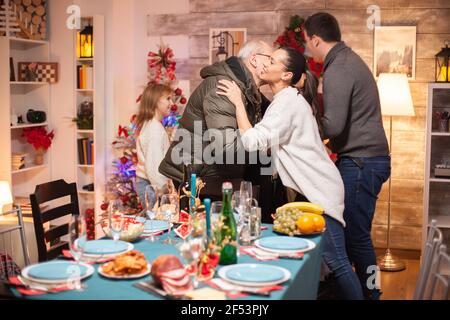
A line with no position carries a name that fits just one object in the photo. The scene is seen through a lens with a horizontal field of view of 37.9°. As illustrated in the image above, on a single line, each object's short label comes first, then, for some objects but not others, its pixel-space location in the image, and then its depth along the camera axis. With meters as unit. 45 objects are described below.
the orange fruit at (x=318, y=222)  2.93
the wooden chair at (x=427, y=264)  2.43
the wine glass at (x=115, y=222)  2.60
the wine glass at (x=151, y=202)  2.91
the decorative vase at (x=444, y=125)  5.48
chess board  6.52
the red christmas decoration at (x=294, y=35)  5.98
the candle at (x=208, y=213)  2.48
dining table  2.07
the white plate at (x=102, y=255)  2.40
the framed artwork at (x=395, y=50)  5.86
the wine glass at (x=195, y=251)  2.16
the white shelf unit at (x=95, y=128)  6.43
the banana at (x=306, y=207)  3.12
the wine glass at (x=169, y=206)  2.96
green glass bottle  2.47
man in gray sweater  3.64
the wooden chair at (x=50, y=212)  3.12
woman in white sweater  3.24
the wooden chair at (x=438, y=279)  2.12
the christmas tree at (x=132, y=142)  6.15
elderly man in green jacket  3.70
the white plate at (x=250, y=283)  2.17
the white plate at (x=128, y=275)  2.23
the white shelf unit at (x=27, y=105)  6.52
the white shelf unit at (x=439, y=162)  5.56
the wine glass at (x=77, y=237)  2.25
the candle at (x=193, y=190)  3.09
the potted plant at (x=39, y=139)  6.53
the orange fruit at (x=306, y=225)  2.91
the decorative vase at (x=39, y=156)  6.65
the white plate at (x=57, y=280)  2.11
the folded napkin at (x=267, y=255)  2.59
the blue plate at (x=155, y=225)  2.97
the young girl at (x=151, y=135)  5.36
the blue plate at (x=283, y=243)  2.69
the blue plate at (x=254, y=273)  2.21
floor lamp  5.52
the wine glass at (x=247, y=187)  3.02
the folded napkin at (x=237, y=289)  2.13
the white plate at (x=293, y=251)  2.63
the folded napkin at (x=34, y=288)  2.06
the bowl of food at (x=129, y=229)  2.77
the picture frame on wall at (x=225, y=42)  6.28
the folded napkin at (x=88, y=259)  2.37
